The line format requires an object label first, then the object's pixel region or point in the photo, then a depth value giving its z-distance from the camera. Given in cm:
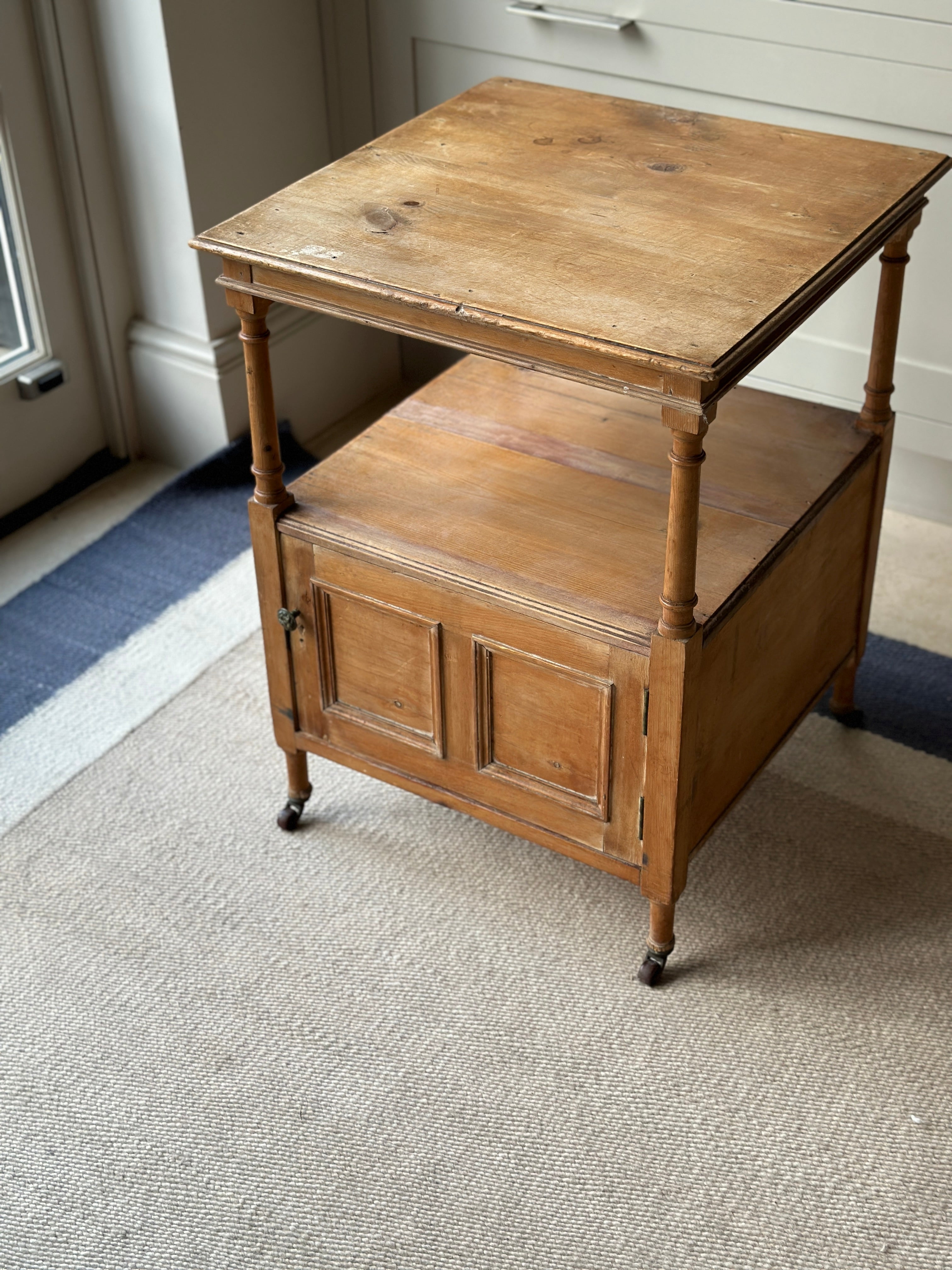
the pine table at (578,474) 142
